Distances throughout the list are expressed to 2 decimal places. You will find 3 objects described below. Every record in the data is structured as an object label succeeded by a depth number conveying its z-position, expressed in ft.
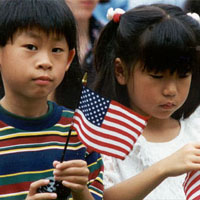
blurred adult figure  27.32
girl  18.02
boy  16.11
